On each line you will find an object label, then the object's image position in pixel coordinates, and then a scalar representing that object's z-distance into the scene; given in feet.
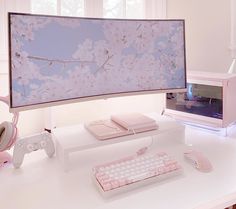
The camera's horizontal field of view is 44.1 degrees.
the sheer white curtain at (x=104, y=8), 4.91
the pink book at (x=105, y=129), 3.56
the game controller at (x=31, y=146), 3.32
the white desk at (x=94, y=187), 2.61
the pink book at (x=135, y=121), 3.76
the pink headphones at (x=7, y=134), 3.32
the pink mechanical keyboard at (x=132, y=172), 2.78
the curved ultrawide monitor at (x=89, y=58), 3.17
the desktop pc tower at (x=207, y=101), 4.33
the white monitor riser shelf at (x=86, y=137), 3.33
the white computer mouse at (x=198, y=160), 3.23
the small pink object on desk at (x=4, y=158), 3.38
